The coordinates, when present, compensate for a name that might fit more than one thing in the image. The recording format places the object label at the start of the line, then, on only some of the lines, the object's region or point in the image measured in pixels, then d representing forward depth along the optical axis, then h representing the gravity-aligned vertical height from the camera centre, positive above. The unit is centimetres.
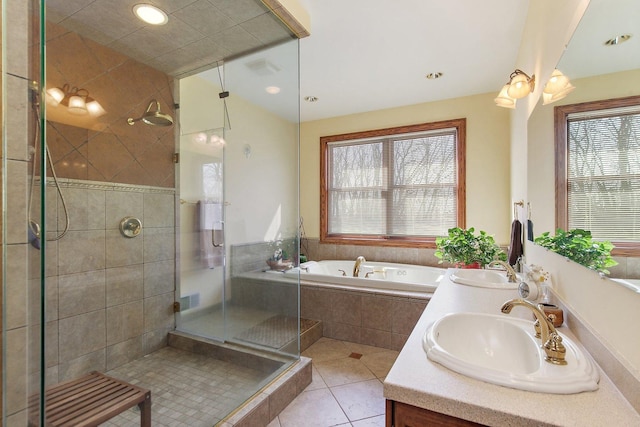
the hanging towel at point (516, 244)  230 -21
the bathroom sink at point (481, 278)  173 -40
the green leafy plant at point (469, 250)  270 -30
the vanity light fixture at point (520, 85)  190 +85
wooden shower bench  134 -90
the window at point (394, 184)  368 +44
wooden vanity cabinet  71 -50
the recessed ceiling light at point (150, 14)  193 +135
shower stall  195 +18
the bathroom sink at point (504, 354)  74 -41
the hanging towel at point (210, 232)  278 -13
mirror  74 +44
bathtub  268 -63
